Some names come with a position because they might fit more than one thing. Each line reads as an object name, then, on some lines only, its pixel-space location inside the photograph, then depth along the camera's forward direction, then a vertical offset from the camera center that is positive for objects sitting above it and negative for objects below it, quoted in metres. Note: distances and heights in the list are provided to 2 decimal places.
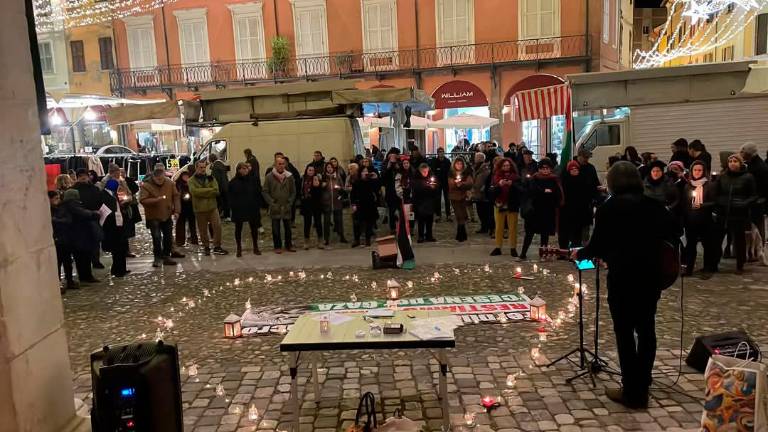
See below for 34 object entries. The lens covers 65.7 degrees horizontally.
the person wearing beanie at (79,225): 8.64 -0.88
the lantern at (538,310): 6.43 -1.82
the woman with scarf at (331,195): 11.16 -0.81
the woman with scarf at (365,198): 10.91 -0.88
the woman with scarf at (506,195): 9.57 -0.84
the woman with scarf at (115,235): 9.42 -1.15
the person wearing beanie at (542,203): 9.16 -0.96
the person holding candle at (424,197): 10.99 -0.93
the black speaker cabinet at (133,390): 3.28 -1.27
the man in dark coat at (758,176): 8.20 -0.65
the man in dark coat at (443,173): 13.86 -0.63
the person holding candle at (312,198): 11.10 -0.84
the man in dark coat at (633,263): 4.21 -0.90
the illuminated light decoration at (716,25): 22.31 +4.46
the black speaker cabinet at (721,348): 4.53 -1.69
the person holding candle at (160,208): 9.74 -0.79
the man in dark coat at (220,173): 13.35 -0.34
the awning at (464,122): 20.41 +0.78
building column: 3.09 -0.54
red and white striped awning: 13.88 +0.89
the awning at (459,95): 23.41 +1.96
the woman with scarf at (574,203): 9.26 -1.00
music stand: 4.87 -1.89
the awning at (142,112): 15.45 +1.28
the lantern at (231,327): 6.26 -1.78
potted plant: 24.64 +4.05
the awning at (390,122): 20.14 +0.90
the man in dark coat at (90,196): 9.06 -0.48
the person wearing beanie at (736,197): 7.92 -0.89
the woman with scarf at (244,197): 10.41 -0.71
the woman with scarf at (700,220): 8.11 -1.20
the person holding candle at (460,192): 11.27 -0.88
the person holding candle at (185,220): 11.84 -1.19
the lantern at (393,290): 7.53 -1.81
